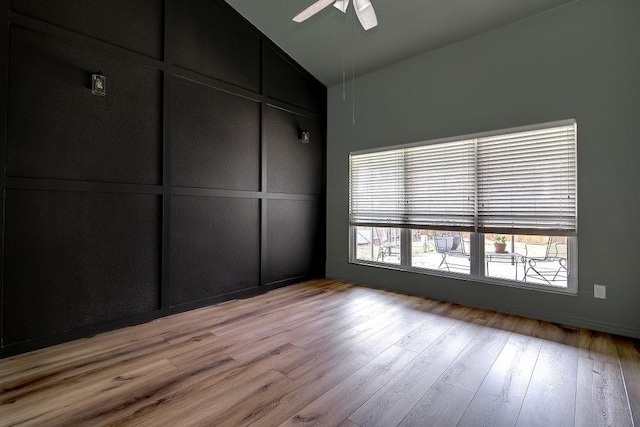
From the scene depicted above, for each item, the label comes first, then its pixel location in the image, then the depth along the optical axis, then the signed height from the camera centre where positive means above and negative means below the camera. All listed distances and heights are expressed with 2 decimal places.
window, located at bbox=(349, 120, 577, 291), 3.17 +0.11
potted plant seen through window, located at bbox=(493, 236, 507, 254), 3.56 -0.34
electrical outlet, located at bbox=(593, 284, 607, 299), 2.91 -0.72
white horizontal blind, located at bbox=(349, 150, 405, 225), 4.39 +0.39
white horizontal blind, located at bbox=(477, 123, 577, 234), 3.11 +0.35
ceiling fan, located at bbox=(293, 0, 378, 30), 2.50 +1.74
